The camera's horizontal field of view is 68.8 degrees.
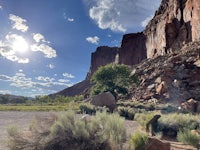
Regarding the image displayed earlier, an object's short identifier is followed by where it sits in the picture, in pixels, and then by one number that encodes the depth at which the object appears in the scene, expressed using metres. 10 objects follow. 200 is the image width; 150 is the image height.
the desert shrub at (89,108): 14.65
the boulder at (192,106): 14.96
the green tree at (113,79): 26.83
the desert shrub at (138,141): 3.87
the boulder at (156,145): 3.93
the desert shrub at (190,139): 5.18
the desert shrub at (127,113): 12.51
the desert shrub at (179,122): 7.47
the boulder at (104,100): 16.80
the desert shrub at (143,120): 7.57
